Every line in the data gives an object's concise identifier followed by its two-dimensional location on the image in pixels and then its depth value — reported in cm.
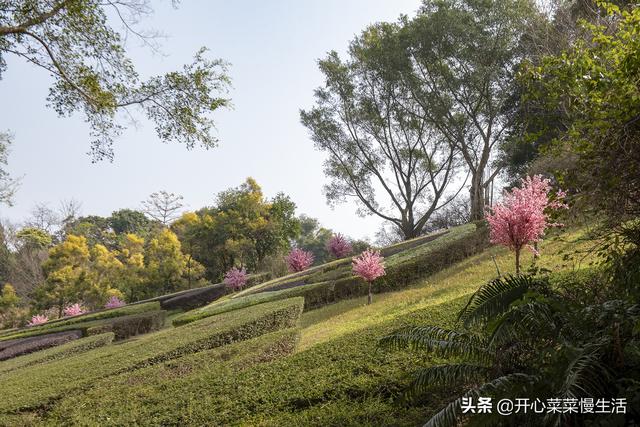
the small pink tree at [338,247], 2514
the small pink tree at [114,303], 2173
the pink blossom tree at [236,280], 2103
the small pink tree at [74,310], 2192
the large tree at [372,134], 2461
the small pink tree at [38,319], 2087
